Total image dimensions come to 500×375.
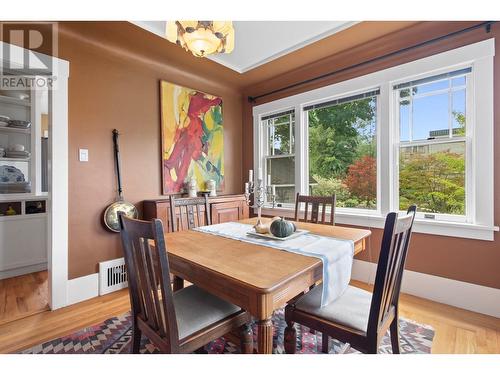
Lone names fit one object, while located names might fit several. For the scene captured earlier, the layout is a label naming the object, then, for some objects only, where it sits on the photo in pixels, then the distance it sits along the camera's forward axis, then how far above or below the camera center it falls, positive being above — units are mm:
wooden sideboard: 2697 -258
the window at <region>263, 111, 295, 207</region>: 3568 +498
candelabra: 1835 -45
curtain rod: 2057 +1343
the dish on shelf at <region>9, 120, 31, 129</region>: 3184 +841
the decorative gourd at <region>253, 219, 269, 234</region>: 1755 -293
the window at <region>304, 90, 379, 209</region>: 2820 +449
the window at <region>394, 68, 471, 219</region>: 2264 +409
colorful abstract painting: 3057 +666
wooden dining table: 989 -375
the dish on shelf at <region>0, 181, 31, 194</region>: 3139 +28
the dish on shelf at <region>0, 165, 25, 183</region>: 3143 +192
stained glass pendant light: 1459 +916
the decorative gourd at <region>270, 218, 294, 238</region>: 1640 -273
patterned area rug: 1646 -1065
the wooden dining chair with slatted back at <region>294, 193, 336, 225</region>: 2275 -153
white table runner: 1269 -354
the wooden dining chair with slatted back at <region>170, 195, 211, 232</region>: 2049 -211
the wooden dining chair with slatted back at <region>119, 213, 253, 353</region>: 1025 -611
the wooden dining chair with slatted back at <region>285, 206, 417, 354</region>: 1086 -633
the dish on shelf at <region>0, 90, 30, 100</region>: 3256 +1245
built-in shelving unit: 2973 -102
